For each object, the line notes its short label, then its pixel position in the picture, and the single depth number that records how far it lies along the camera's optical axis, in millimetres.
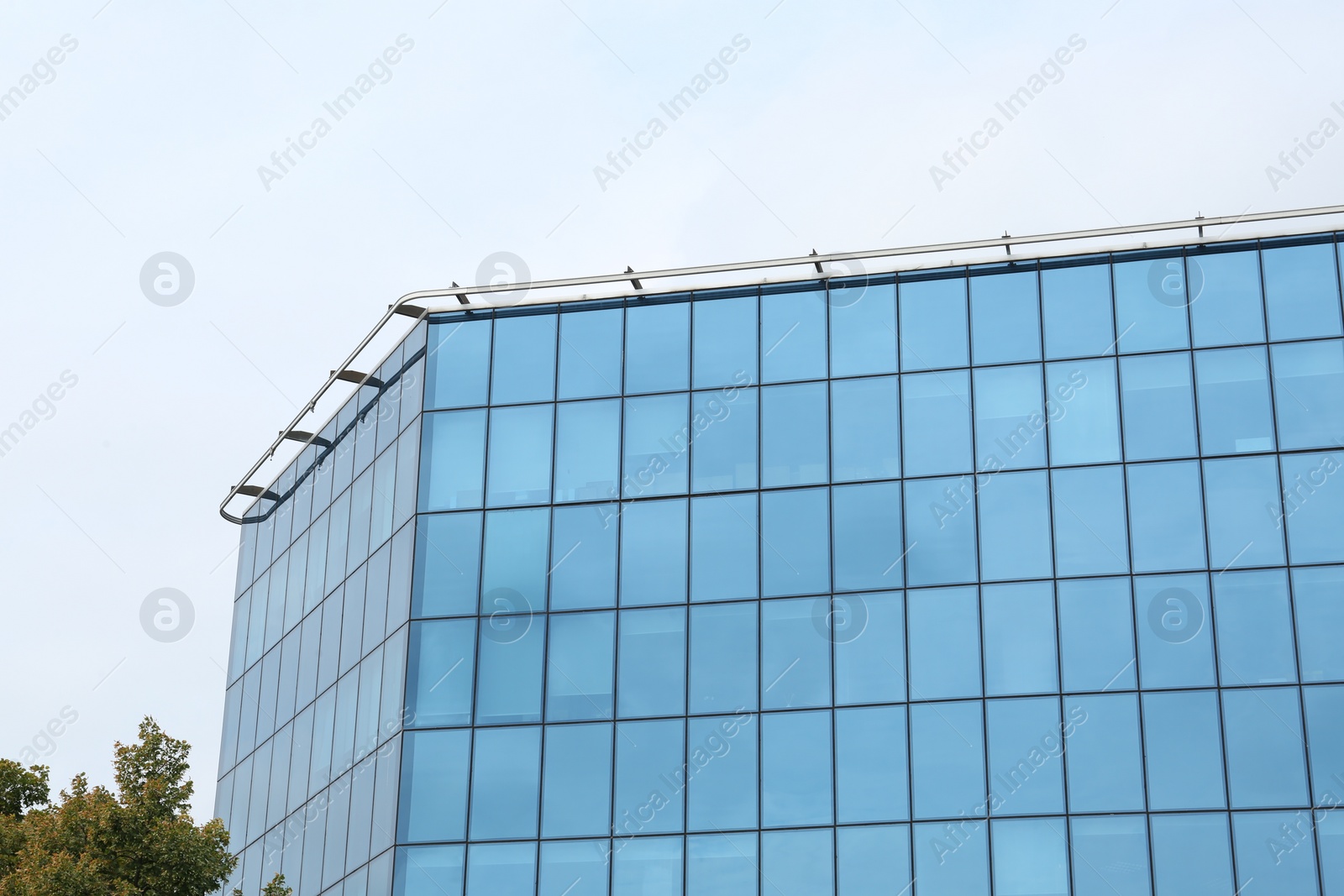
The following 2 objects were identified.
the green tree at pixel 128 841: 25656
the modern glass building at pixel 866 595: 31328
